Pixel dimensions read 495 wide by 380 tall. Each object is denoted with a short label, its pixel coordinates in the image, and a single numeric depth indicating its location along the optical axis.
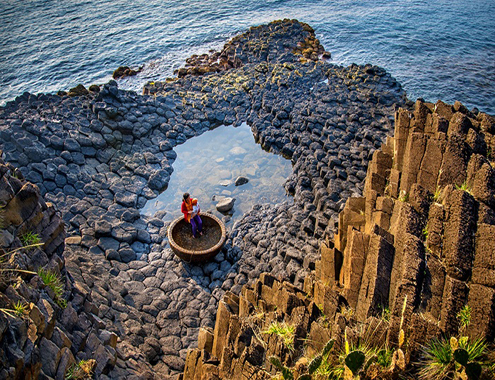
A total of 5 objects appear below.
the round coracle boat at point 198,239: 10.20
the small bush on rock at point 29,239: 6.69
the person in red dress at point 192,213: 10.41
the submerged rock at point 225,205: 12.52
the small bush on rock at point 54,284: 6.35
